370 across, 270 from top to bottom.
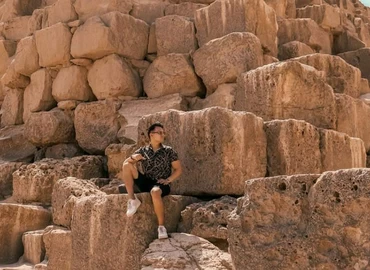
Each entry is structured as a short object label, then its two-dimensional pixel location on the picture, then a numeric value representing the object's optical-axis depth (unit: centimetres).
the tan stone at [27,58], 920
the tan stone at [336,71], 739
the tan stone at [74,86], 845
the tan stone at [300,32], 937
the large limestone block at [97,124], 776
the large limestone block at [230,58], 700
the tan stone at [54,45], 860
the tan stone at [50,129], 825
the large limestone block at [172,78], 764
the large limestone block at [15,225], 635
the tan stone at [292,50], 865
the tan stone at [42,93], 895
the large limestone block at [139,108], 736
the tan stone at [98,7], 862
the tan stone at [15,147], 891
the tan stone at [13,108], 965
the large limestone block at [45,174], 695
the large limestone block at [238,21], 755
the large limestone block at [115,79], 805
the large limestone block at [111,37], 806
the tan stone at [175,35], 804
